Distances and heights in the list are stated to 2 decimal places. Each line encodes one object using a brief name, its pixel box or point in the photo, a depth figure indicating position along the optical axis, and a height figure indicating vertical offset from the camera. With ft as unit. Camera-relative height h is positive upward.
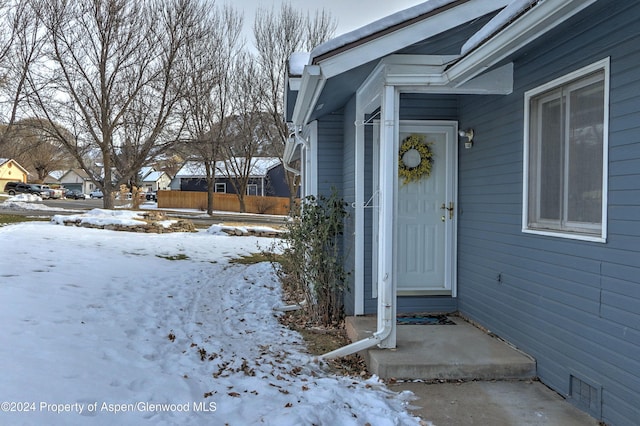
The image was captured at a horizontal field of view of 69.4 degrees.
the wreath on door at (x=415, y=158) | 17.02 +1.63
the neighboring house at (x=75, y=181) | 223.71 +10.18
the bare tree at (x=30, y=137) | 54.75 +7.86
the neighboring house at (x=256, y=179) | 112.98 +5.70
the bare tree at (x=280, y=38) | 73.05 +26.12
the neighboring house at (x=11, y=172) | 159.02 +10.41
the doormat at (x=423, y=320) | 16.05 -4.18
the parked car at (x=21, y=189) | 130.93 +3.29
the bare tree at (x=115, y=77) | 54.08 +15.31
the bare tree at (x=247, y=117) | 77.82 +14.78
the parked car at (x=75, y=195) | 151.64 +1.71
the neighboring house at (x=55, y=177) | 243.60 +12.62
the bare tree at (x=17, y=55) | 50.16 +16.27
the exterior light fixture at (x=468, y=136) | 15.88 +2.31
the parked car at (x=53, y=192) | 137.06 +2.58
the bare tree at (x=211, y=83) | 65.46 +18.54
